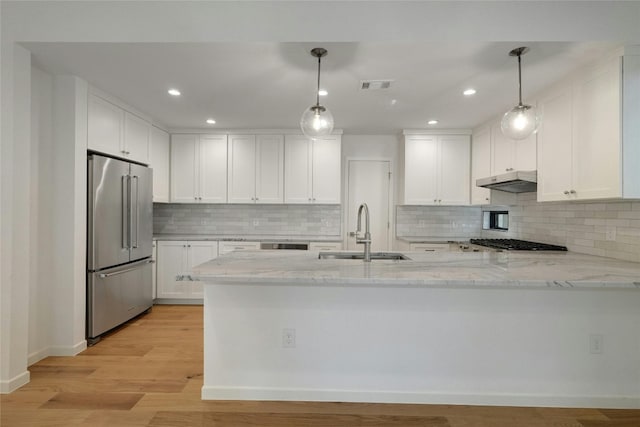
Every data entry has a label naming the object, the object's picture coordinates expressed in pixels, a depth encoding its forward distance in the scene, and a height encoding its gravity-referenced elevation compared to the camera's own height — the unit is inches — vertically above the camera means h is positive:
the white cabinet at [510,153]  128.1 +26.7
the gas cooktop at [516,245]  127.0 -12.2
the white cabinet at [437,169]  178.2 +25.4
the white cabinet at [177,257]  169.2 -22.3
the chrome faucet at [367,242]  96.3 -8.0
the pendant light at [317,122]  89.0 +25.5
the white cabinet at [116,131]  121.1 +34.3
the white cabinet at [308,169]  180.7 +25.3
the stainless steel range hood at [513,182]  125.3 +14.1
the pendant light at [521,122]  86.9 +25.3
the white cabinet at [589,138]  89.2 +24.3
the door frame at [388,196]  196.1 +11.5
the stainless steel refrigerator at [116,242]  119.0 -11.5
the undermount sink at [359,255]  110.4 -13.7
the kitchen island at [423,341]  82.4 -32.3
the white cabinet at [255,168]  181.3 +25.7
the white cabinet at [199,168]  181.9 +25.3
